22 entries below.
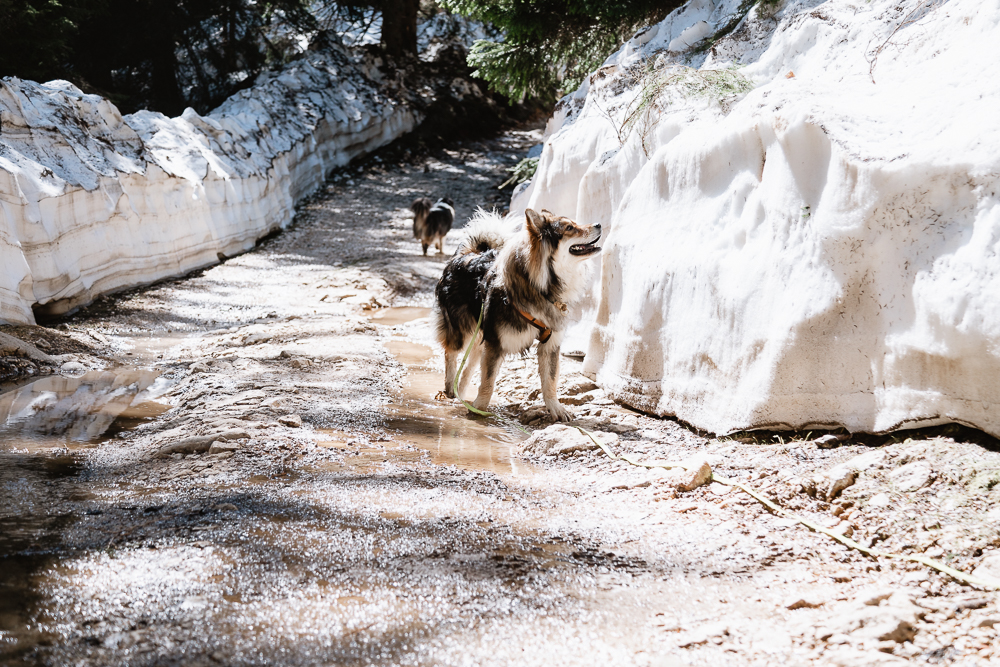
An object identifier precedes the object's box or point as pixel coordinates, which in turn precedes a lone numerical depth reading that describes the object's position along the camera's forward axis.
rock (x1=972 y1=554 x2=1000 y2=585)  2.28
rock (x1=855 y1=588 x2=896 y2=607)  2.20
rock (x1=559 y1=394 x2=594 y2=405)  5.56
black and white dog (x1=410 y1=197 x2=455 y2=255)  12.43
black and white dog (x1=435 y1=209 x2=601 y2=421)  5.09
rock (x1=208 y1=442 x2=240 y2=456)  3.65
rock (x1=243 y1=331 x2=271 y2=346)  6.94
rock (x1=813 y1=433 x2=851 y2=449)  3.56
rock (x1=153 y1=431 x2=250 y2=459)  3.62
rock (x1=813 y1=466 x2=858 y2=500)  3.07
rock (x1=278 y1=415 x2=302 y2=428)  4.30
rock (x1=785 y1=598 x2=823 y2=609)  2.26
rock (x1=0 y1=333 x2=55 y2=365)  5.42
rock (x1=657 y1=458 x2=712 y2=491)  3.45
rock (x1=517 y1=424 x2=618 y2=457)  4.36
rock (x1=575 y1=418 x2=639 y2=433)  4.74
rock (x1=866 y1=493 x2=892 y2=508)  2.84
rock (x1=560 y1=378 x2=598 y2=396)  5.67
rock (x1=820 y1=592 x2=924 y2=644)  2.01
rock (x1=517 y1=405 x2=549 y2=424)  5.35
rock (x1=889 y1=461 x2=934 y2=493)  2.87
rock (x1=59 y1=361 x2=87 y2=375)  5.59
